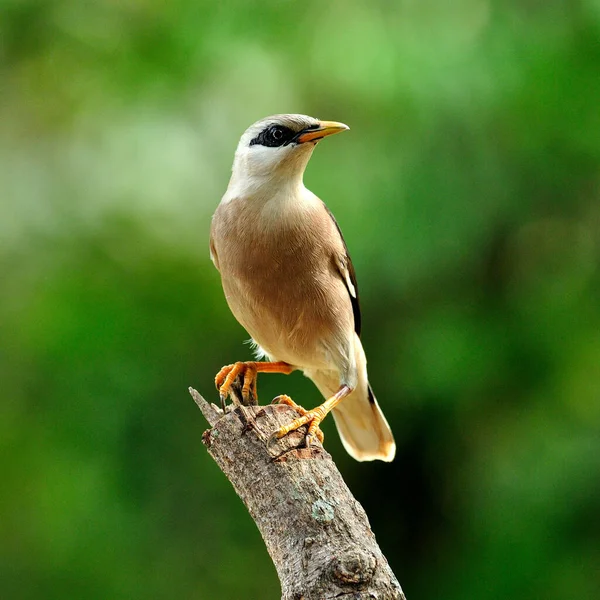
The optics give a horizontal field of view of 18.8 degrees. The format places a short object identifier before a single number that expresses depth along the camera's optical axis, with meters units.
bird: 8.74
